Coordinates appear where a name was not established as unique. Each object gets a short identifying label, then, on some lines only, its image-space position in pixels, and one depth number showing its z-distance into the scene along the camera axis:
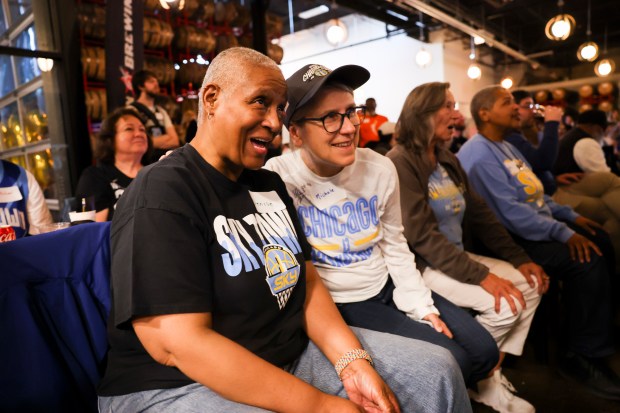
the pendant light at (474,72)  10.10
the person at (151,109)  3.88
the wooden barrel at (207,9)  5.99
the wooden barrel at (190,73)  6.06
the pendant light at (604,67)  10.33
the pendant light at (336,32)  7.96
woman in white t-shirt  1.53
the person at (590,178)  2.90
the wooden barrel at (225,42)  6.29
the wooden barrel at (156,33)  5.39
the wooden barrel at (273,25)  6.70
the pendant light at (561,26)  6.50
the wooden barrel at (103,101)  4.87
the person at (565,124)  8.68
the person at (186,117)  5.64
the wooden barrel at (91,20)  4.89
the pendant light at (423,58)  9.48
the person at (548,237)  2.33
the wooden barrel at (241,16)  6.49
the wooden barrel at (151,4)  4.45
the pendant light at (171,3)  3.95
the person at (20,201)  2.26
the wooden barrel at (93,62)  4.84
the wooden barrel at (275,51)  6.57
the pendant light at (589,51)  8.01
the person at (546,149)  3.12
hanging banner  4.14
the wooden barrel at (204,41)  6.02
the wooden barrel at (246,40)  6.75
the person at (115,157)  2.64
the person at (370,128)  5.23
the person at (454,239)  1.90
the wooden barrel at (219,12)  6.30
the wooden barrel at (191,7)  5.71
